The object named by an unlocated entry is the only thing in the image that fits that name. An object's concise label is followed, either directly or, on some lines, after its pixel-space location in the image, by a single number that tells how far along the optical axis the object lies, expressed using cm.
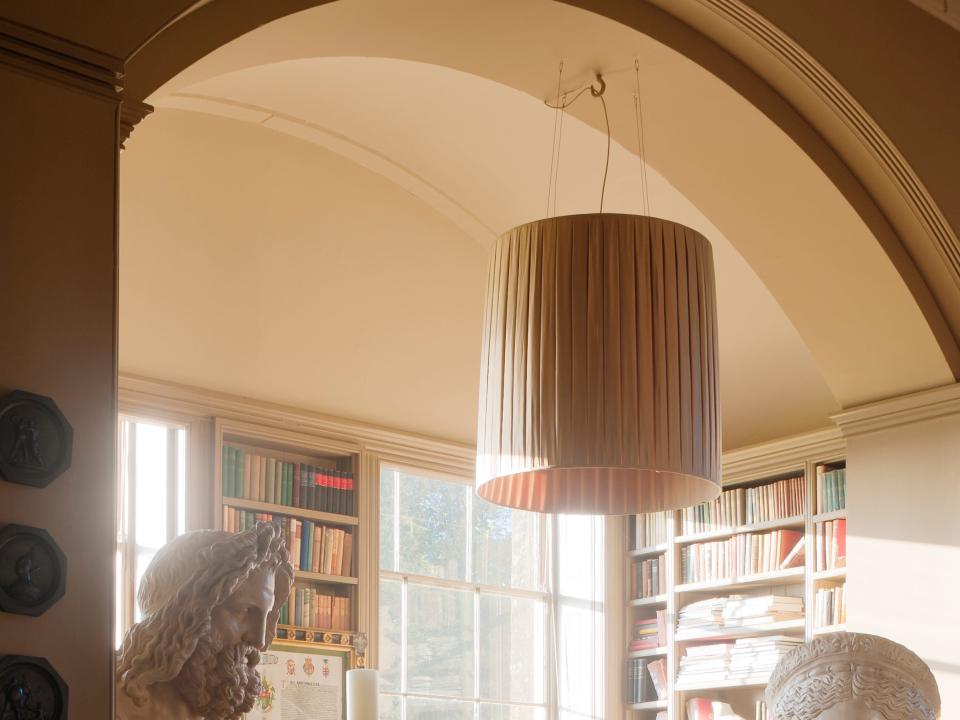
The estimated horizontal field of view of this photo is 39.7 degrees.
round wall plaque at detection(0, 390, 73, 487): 225
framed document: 597
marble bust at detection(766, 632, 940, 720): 311
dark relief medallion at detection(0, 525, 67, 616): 220
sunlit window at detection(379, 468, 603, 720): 681
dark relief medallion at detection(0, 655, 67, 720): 216
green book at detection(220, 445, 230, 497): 603
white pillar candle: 333
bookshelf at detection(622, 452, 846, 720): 658
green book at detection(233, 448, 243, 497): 608
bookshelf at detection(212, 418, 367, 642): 609
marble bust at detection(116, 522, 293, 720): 226
